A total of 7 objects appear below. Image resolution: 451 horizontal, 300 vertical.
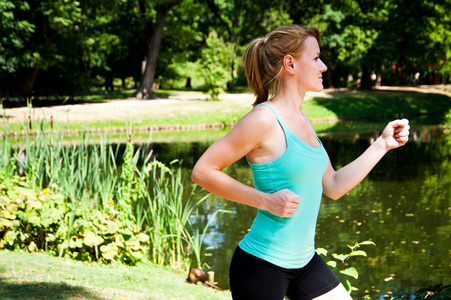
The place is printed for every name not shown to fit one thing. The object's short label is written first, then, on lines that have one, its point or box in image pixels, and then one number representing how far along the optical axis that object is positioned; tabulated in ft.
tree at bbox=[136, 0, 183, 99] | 100.68
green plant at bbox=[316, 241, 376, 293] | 12.17
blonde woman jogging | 6.56
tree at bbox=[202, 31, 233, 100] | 93.86
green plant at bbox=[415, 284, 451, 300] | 11.97
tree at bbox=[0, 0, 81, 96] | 79.10
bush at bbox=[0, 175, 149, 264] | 17.63
